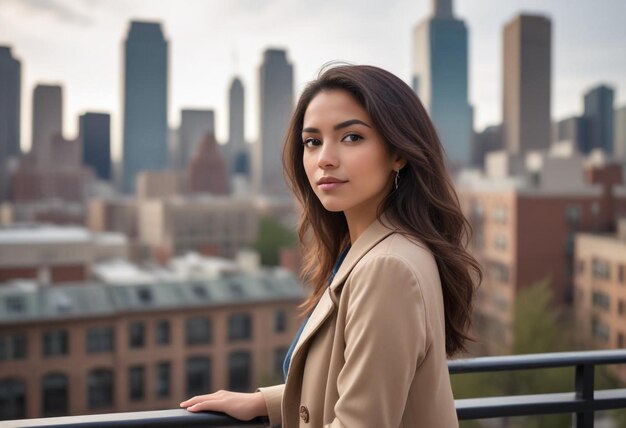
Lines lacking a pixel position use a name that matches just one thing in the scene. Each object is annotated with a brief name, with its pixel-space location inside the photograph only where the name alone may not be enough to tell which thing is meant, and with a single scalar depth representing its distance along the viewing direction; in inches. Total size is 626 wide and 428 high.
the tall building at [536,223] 826.8
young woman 34.5
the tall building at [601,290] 689.6
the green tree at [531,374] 531.7
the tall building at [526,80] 2021.4
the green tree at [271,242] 1594.5
